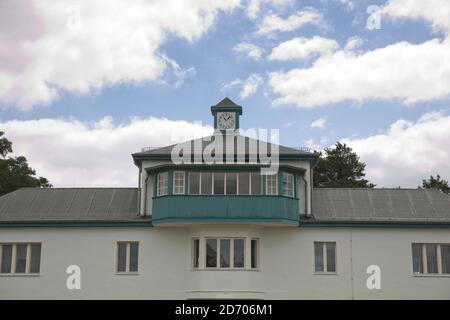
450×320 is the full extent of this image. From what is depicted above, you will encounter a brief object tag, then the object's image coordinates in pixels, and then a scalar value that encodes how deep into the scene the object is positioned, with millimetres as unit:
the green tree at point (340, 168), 66562
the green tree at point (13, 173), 51969
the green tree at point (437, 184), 69250
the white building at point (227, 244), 33750
